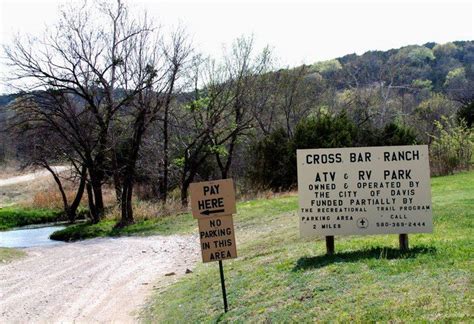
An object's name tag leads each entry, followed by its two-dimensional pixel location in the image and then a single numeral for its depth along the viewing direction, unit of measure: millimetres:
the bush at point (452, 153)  28344
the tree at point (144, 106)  23266
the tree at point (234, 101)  33000
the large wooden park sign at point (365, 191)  8367
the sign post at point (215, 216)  7773
